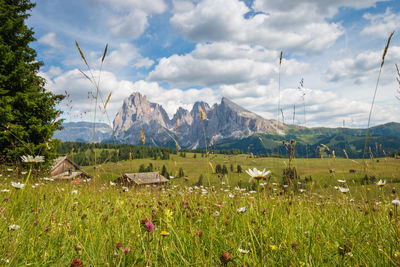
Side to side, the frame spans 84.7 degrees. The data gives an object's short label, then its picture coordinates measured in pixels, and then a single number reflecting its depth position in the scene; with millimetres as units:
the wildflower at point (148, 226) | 1221
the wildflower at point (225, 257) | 1233
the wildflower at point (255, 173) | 1904
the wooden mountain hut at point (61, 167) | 46269
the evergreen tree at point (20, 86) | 20703
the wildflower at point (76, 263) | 1180
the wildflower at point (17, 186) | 2554
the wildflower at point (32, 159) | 2639
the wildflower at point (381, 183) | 2812
